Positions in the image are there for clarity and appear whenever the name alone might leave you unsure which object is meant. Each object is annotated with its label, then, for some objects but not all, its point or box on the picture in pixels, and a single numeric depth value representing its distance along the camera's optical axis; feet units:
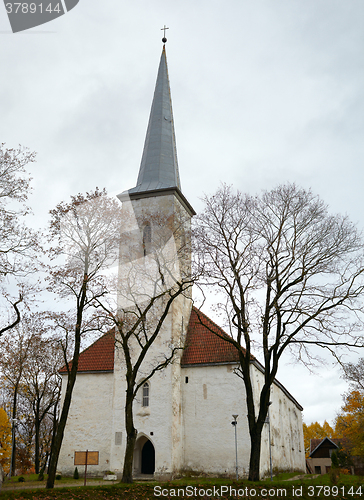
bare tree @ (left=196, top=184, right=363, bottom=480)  57.62
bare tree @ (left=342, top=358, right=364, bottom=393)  55.62
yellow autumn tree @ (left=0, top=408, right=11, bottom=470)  104.06
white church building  78.12
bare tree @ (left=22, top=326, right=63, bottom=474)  94.17
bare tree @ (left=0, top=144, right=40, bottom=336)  49.08
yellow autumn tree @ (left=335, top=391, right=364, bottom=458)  104.83
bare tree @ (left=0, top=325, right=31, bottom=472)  75.35
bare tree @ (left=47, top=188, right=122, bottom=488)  56.59
